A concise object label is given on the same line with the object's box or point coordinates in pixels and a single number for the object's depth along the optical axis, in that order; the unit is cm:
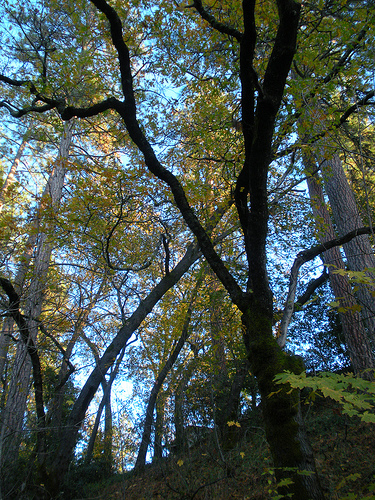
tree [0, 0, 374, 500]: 254
